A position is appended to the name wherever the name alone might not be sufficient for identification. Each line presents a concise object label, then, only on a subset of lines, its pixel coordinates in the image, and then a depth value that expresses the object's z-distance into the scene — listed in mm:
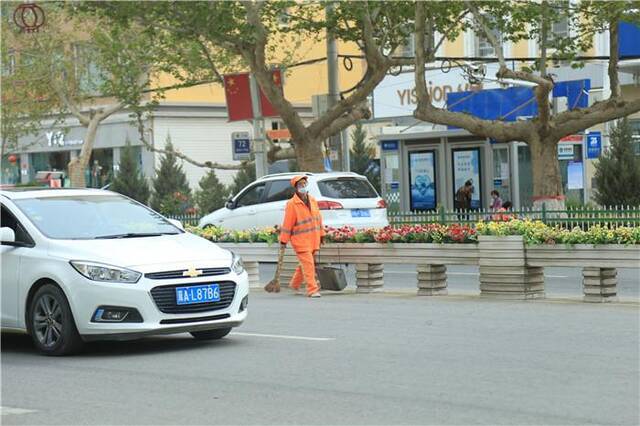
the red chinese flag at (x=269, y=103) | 30109
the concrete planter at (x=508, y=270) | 16469
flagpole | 29188
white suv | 25031
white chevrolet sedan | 11461
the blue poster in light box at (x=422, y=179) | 36188
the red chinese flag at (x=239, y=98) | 30000
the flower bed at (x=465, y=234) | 15773
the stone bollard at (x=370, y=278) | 18578
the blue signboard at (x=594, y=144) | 37062
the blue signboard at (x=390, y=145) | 36844
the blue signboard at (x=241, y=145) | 30438
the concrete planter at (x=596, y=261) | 15445
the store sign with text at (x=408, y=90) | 39938
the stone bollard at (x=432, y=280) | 17656
